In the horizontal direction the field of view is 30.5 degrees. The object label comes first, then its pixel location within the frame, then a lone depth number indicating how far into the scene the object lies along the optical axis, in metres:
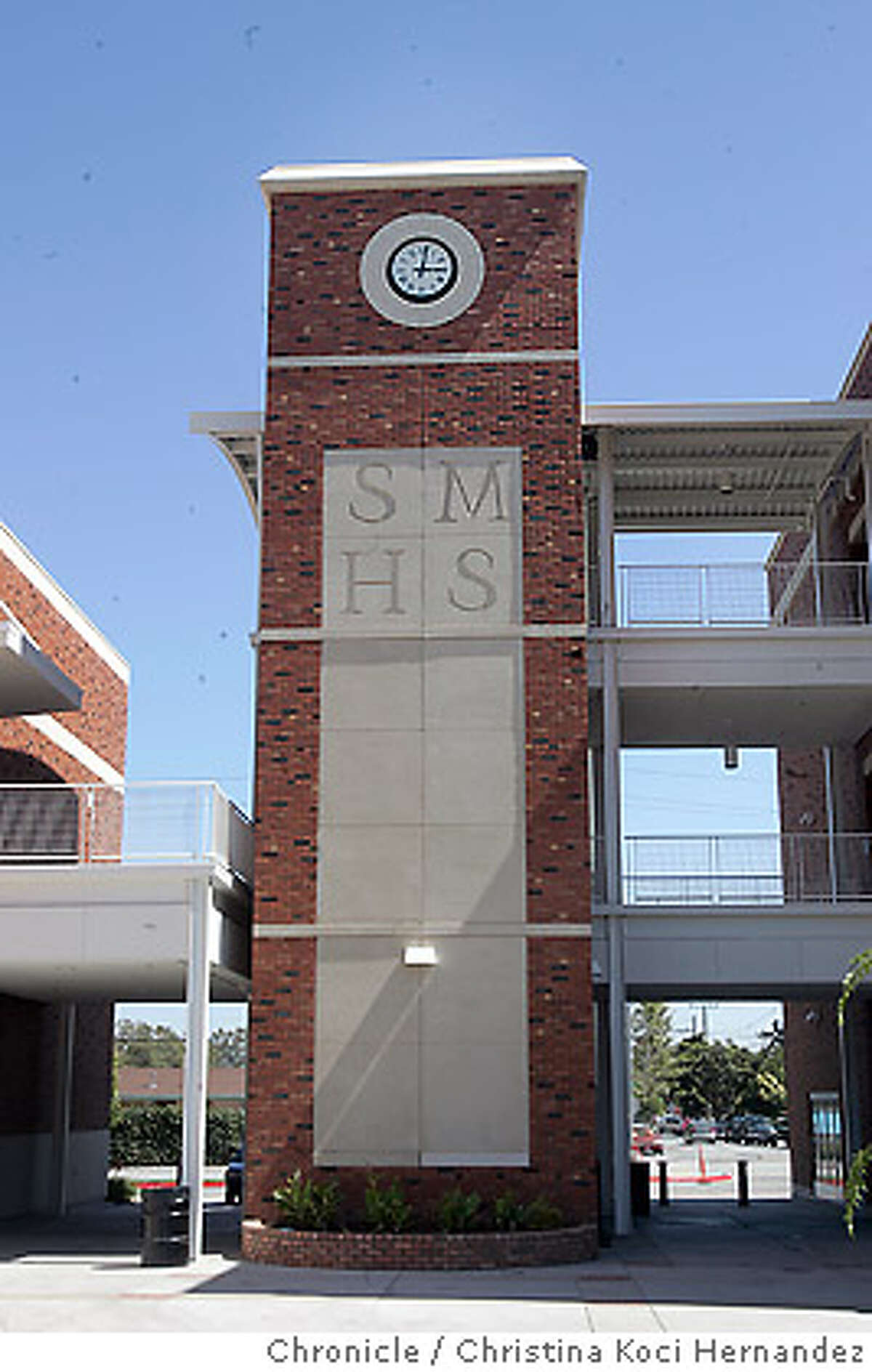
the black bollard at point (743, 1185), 27.83
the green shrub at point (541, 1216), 17.59
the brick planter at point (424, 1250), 16.84
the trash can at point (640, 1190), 24.81
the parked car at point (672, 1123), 77.69
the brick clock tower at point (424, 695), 18.45
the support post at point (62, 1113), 26.41
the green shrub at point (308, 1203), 17.78
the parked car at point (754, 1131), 65.75
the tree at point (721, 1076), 78.25
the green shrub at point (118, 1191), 28.86
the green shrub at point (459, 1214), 17.59
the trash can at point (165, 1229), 17.19
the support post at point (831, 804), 22.31
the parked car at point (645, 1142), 47.69
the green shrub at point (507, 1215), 17.58
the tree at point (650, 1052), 75.12
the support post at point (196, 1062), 17.48
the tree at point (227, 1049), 70.14
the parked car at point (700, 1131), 66.38
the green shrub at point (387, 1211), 17.53
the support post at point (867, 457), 22.40
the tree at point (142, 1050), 78.81
